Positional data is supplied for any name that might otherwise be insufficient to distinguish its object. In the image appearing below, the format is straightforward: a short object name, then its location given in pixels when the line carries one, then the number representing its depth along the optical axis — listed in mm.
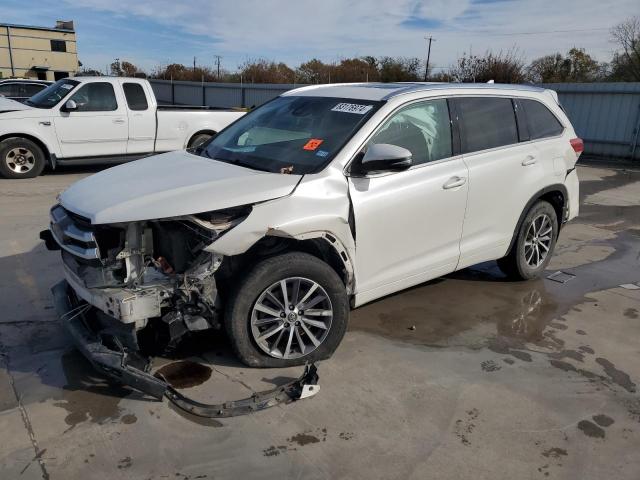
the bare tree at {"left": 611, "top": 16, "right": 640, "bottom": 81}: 29250
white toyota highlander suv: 3252
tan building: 57688
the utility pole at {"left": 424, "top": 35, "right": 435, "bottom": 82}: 30964
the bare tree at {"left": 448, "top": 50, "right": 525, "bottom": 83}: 22688
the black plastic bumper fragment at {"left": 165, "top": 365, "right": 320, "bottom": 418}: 3162
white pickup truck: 9742
